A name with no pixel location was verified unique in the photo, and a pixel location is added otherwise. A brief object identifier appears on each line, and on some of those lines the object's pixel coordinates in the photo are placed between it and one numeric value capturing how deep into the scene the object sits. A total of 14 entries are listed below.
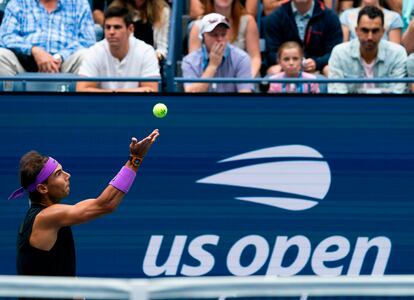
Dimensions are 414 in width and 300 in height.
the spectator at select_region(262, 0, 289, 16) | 19.70
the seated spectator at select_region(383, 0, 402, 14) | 19.94
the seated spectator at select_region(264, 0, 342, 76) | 18.36
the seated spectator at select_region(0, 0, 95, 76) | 17.67
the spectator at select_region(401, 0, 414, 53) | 18.02
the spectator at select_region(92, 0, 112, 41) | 19.81
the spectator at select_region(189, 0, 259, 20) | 18.61
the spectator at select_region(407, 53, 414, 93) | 17.09
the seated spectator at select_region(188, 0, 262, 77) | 18.00
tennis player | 12.22
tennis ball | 15.95
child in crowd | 17.05
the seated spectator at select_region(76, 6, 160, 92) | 17.22
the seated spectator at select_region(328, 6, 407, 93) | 17.34
